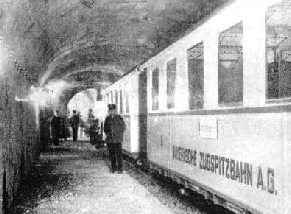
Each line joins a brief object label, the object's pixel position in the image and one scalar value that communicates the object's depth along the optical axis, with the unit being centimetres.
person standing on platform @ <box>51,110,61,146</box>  2256
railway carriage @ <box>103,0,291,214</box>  487
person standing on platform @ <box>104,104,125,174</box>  1191
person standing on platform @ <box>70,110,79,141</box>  2606
